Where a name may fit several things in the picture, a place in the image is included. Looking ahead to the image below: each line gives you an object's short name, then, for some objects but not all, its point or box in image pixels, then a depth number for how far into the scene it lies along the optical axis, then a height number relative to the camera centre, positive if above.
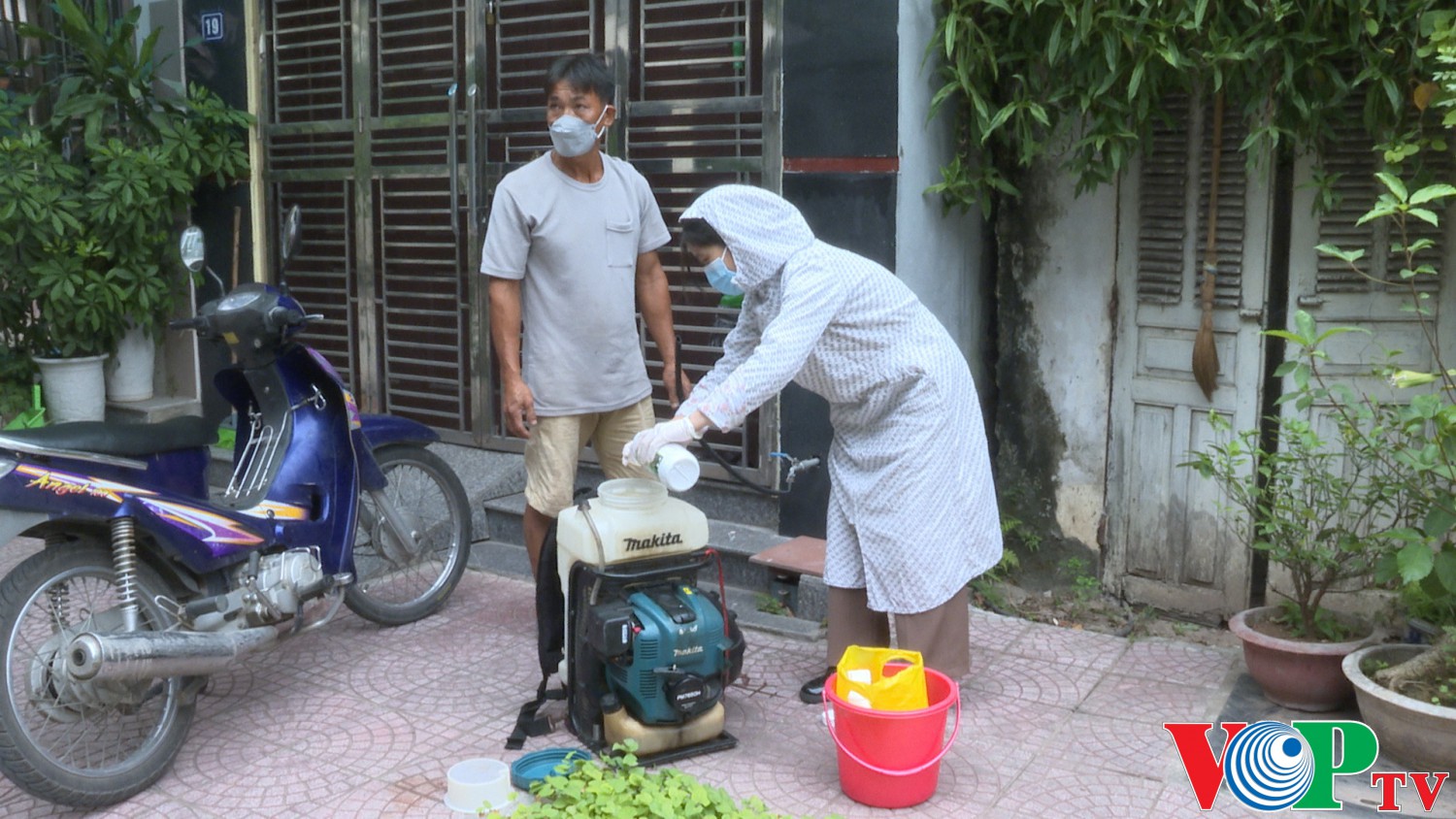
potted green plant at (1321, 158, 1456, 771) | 3.54 -0.92
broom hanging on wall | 4.82 -0.29
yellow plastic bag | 3.50 -1.15
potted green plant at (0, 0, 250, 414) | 6.51 +0.29
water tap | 4.78 -0.79
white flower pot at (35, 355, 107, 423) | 6.87 -0.76
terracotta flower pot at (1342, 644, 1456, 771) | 3.49 -1.26
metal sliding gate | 5.39 +0.45
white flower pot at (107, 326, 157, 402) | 7.16 -0.69
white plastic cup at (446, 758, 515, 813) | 3.53 -1.43
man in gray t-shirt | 4.36 -0.15
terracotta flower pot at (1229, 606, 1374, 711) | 3.98 -1.27
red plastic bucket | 3.46 -1.31
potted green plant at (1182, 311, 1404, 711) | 3.96 -0.90
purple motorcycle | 3.51 -0.93
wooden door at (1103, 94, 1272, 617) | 4.82 -0.43
